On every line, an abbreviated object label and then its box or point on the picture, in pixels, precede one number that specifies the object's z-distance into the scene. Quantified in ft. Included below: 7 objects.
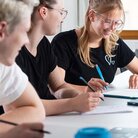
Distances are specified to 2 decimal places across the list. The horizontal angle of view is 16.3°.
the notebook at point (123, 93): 6.22
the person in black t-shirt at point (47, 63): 5.59
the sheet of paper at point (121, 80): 7.10
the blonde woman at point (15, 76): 4.65
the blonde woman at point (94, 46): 7.11
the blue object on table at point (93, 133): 3.60
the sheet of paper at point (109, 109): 5.56
